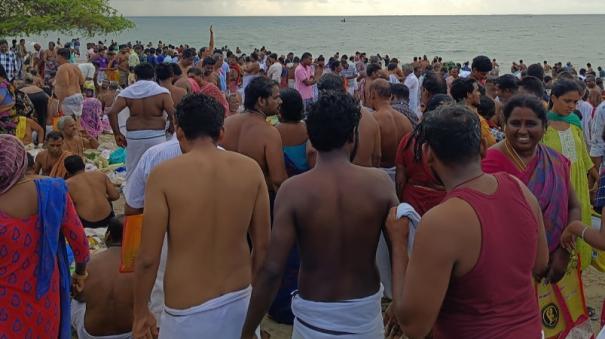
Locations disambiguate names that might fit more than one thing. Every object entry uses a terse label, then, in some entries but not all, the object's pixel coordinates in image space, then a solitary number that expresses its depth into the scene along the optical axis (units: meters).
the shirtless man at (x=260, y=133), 4.75
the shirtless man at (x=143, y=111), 6.82
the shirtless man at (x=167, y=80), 7.82
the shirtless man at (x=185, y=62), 11.05
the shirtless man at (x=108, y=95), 12.95
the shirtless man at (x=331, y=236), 2.73
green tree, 16.03
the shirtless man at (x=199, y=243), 2.93
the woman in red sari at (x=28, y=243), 3.08
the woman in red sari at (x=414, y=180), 4.47
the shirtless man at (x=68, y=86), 11.42
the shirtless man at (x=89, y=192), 5.88
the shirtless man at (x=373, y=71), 9.68
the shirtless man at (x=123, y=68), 18.26
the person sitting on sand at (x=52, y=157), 6.66
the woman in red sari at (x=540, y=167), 3.49
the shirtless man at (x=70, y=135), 7.96
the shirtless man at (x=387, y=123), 5.60
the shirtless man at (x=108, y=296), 3.90
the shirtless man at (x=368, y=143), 5.16
